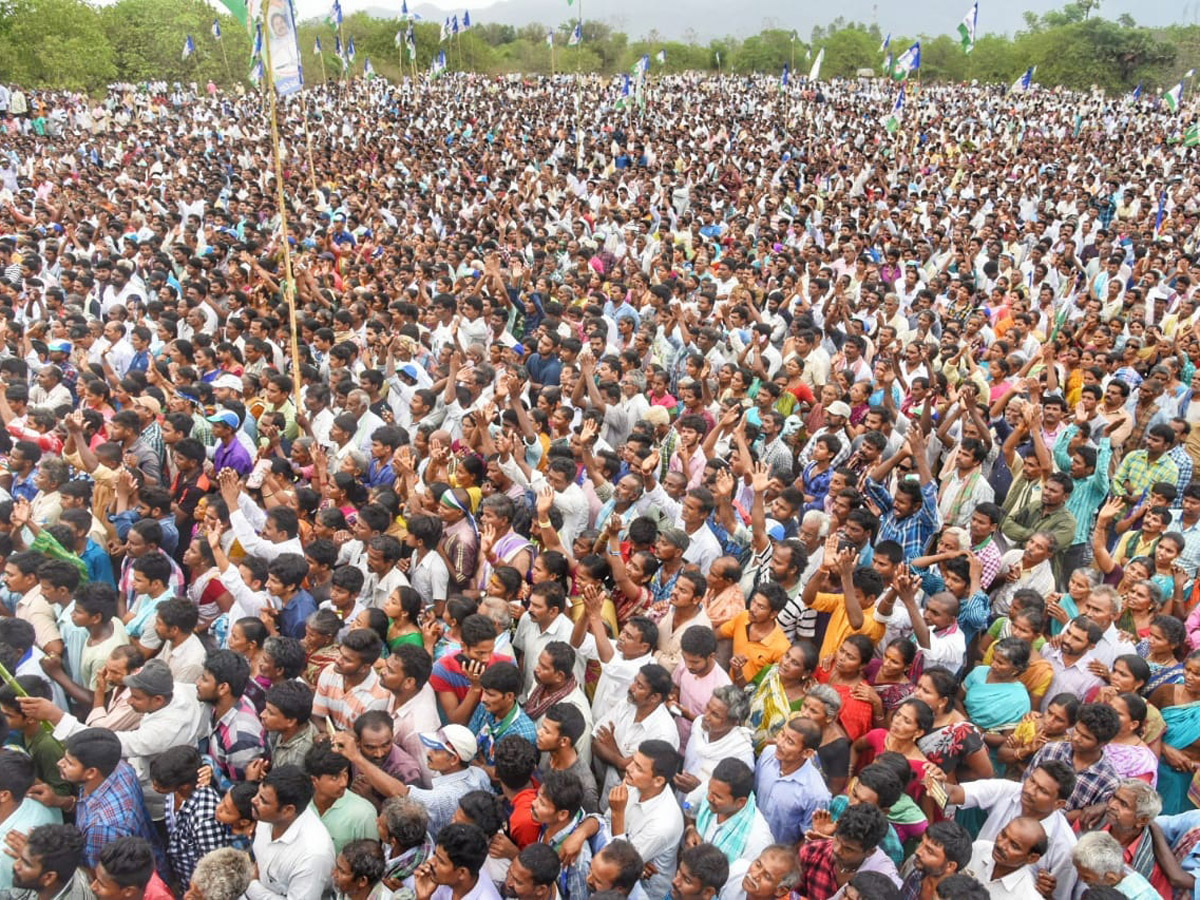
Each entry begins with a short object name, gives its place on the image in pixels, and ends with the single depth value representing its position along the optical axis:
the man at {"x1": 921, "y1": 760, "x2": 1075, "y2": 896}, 3.13
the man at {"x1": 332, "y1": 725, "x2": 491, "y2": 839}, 3.30
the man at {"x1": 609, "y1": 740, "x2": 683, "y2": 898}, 3.21
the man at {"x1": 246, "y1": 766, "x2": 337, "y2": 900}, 3.05
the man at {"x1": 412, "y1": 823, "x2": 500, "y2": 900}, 2.87
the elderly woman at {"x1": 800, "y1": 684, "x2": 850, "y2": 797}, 3.55
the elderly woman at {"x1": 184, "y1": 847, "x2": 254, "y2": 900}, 2.83
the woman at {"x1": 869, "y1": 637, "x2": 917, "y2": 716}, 3.84
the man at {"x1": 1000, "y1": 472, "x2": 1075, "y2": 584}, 5.14
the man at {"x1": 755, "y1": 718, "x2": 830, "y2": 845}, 3.33
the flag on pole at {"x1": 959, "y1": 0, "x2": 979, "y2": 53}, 20.41
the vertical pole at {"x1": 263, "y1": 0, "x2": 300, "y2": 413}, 6.73
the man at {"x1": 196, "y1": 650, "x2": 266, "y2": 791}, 3.53
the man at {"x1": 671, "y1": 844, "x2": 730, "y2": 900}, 2.89
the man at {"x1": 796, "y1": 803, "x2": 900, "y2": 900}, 2.92
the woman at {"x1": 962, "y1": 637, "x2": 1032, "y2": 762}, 3.83
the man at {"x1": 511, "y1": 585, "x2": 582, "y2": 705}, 4.12
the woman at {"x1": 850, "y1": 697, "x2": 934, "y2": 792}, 3.39
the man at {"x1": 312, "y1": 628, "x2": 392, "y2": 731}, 3.74
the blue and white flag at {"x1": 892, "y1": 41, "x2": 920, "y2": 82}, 19.75
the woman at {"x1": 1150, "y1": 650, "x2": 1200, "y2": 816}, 3.68
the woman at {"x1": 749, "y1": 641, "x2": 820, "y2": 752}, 3.80
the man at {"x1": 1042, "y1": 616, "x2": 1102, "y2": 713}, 3.94
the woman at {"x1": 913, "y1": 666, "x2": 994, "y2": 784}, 3.51
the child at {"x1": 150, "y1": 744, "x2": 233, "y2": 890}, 3.23
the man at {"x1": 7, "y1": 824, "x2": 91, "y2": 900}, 2.81
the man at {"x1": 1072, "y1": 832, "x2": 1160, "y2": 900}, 2.91
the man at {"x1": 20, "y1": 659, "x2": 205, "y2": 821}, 3.52
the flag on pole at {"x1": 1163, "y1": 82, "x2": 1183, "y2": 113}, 20.28
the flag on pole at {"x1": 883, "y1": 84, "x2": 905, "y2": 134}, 20.14
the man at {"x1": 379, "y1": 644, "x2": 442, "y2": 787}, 3.65
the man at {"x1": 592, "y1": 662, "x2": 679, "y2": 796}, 3.64
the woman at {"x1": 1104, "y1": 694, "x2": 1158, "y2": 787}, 3.44
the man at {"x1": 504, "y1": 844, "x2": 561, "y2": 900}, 2.87
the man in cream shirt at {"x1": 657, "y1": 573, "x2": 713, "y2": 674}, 4.14
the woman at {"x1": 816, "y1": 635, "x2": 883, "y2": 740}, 3.80
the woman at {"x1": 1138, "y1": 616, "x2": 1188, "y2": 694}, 3.96
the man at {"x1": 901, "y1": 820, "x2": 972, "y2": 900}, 2.89
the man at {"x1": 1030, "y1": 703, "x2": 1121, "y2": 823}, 3.34
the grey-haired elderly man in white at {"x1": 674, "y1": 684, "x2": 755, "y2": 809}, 3.50
